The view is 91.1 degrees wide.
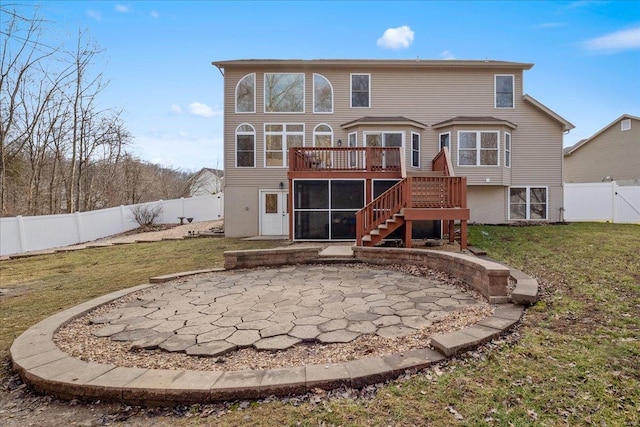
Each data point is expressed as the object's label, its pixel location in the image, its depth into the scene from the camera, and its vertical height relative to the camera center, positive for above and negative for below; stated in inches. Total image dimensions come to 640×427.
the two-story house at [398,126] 537.0 +141.4
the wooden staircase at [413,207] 319.0 +0.6
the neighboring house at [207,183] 1300.4 +114.8
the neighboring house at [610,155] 750.5 +136.4
